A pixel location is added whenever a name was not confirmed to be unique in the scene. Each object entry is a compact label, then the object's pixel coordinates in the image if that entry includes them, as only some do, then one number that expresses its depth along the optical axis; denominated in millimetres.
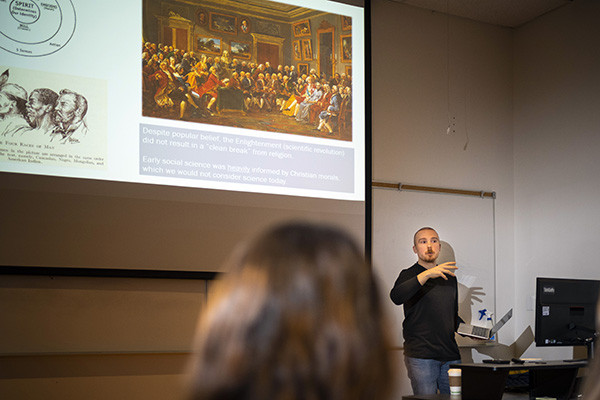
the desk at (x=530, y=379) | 2822
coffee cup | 2998
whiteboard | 4719
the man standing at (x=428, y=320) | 4062
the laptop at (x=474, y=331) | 4281
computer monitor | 3961
